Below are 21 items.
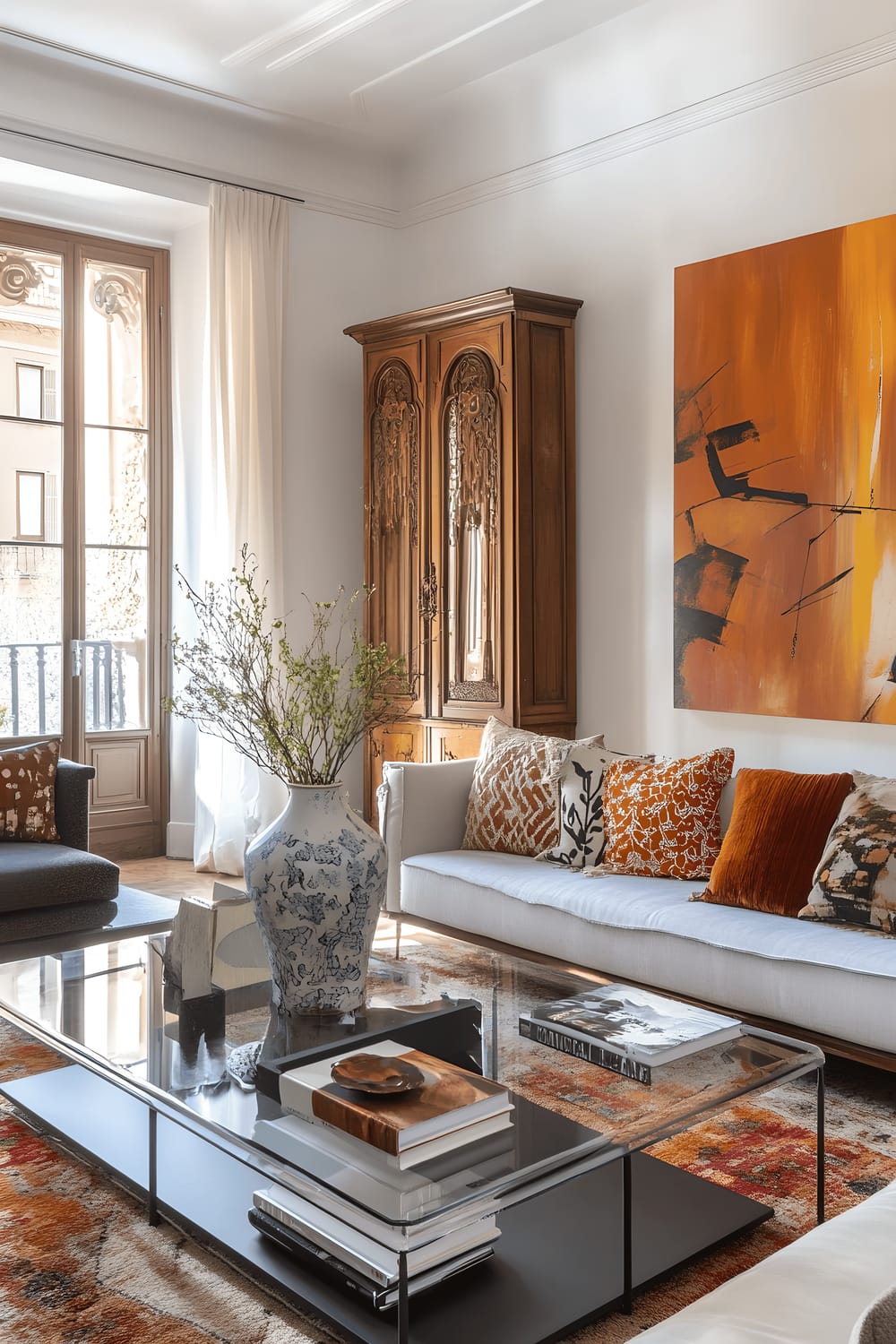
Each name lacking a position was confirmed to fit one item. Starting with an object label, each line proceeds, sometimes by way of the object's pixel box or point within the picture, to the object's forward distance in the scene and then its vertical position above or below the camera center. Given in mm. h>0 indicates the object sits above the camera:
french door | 5484 +660
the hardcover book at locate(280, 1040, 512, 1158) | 1684 -682
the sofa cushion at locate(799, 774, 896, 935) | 2965 -565
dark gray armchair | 3516 -748
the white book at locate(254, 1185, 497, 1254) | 1563 -804
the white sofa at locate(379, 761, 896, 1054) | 2773 -763
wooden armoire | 4898 +576
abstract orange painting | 3924 +602
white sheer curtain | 5500 +985
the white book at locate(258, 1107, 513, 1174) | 1666 -727
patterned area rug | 1913 -1093
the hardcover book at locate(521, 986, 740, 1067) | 2068 -700
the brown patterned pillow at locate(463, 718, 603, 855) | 3918 -502
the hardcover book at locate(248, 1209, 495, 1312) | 1820 -996
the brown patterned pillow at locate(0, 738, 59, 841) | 4008 -509
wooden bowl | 1785 -662
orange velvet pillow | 3207 -544
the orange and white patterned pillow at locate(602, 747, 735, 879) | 3586 -528
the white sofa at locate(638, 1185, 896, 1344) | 1170 -680
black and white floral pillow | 3779 -530
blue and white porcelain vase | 2301 -491
